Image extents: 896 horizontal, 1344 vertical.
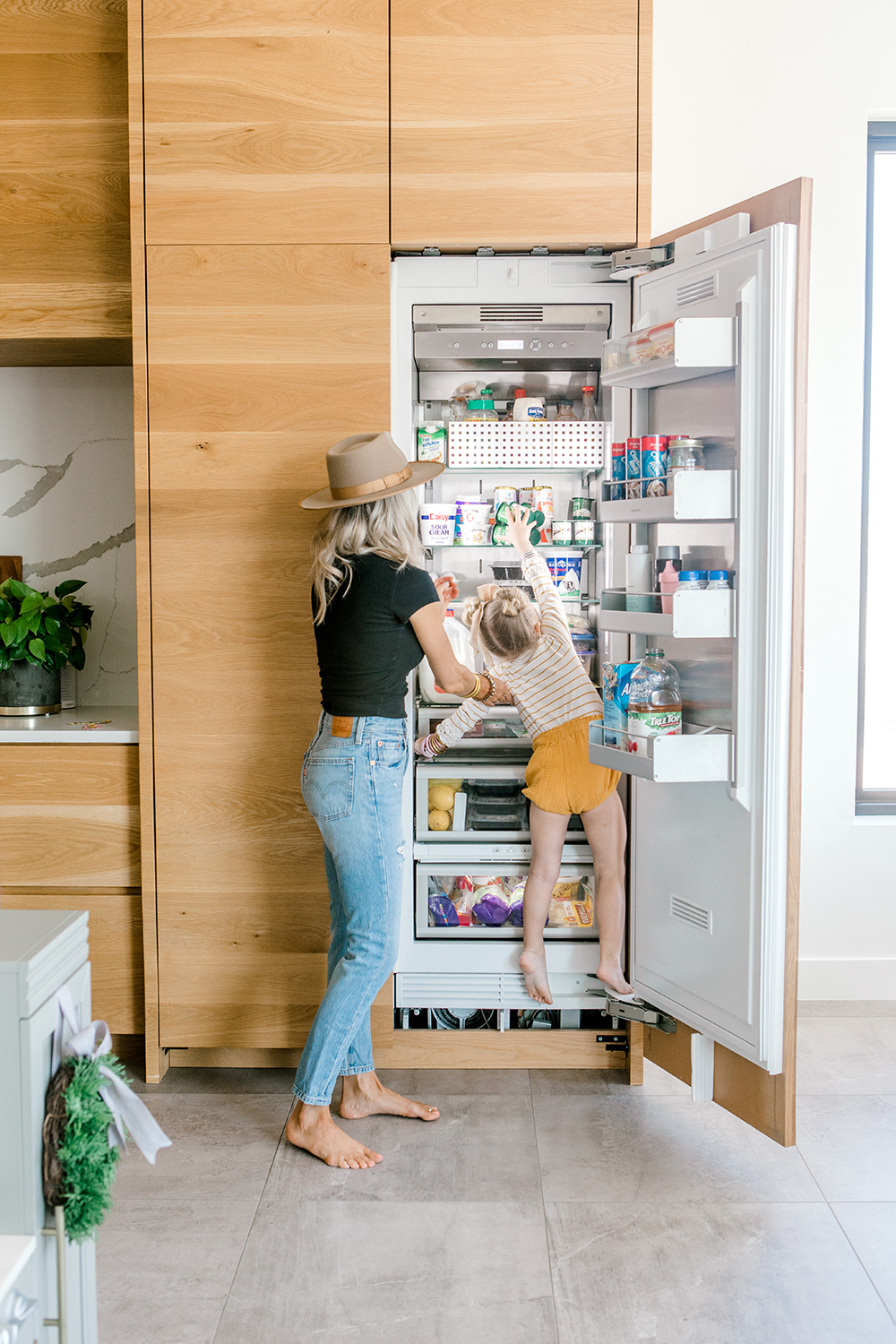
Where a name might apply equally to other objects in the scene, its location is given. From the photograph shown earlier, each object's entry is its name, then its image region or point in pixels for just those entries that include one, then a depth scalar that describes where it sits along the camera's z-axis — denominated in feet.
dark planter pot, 9.20
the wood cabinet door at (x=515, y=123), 7.81
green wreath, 3.82
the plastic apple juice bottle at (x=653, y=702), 7.00
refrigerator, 6.66
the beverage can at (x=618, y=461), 7.62
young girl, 8.11
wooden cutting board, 10.20
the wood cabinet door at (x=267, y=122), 7.88
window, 9.78
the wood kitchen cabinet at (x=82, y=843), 8.43
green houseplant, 9.08
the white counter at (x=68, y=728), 8.41
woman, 7.13
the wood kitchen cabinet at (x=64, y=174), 8.66
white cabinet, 3.74
